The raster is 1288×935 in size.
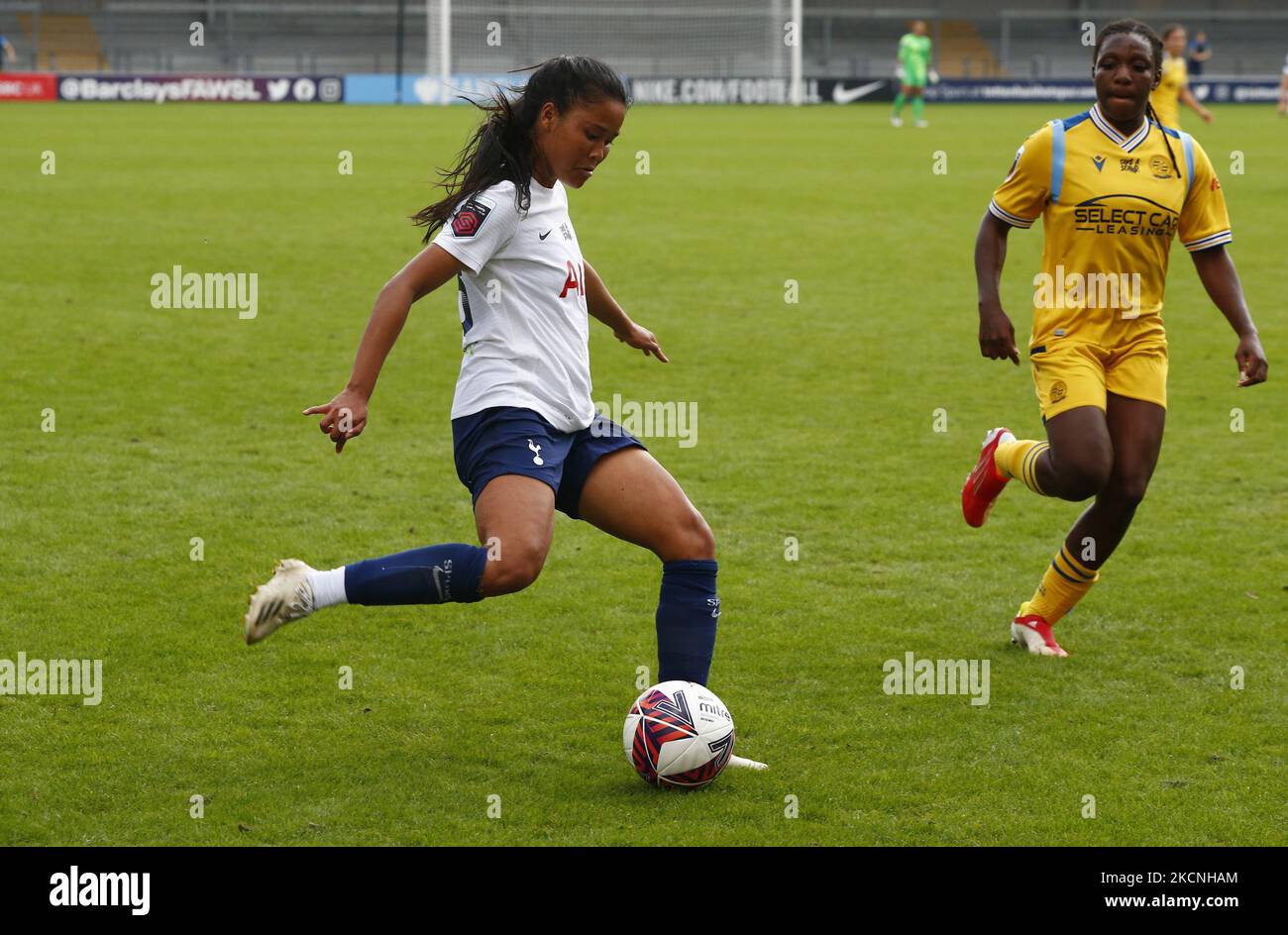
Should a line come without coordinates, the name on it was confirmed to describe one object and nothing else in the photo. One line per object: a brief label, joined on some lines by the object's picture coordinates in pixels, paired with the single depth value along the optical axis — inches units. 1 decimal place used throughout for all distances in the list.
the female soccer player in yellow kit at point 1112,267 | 409.7
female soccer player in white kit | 331.9
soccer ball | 338.3
